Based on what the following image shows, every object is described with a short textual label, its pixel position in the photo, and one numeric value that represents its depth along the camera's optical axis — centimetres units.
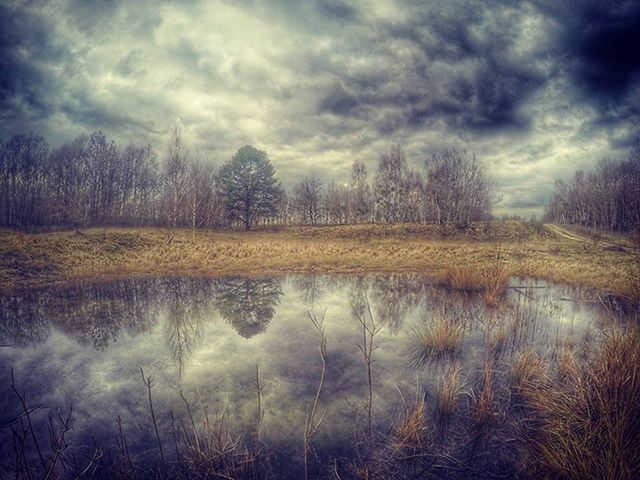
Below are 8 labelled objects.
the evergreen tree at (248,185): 4322
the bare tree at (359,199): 6062
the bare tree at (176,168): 3020
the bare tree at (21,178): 4491
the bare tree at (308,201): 6394
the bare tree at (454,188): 4350
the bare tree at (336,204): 6475
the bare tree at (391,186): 5472
